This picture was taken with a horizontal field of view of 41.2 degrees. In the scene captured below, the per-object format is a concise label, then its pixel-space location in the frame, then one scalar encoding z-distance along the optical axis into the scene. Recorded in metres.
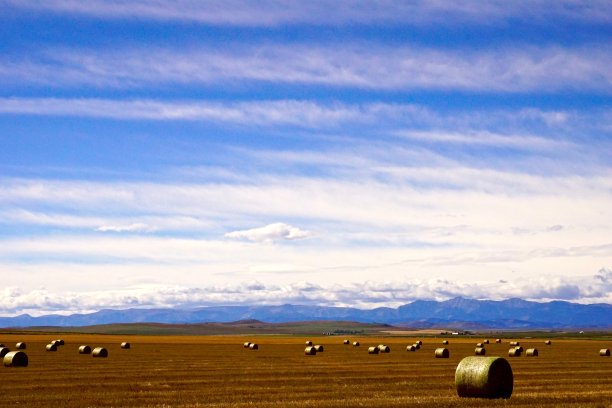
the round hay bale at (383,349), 72.46
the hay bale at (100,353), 59.66
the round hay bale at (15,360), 45.81
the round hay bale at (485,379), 29.42
